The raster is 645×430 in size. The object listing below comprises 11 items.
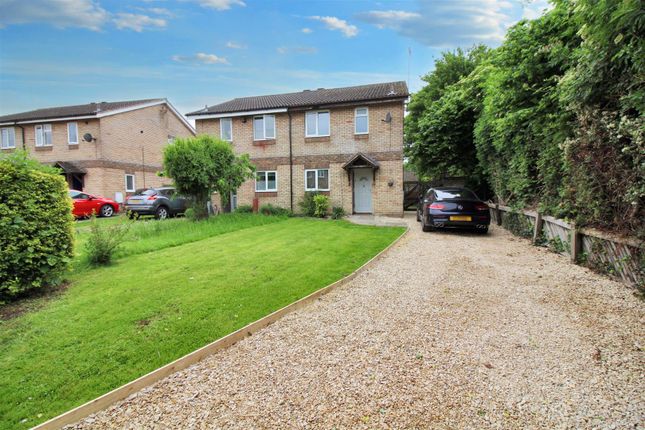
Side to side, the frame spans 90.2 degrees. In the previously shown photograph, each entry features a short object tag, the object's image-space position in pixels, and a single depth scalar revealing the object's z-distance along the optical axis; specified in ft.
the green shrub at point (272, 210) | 53.85
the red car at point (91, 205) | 51.21
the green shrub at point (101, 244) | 21.12
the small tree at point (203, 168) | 41.09
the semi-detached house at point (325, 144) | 51.57
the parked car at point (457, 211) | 32.68
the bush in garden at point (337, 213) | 50.52
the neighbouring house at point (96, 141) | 65.62
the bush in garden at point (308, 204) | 53.01
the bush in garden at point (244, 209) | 55.67
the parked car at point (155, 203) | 51.85
